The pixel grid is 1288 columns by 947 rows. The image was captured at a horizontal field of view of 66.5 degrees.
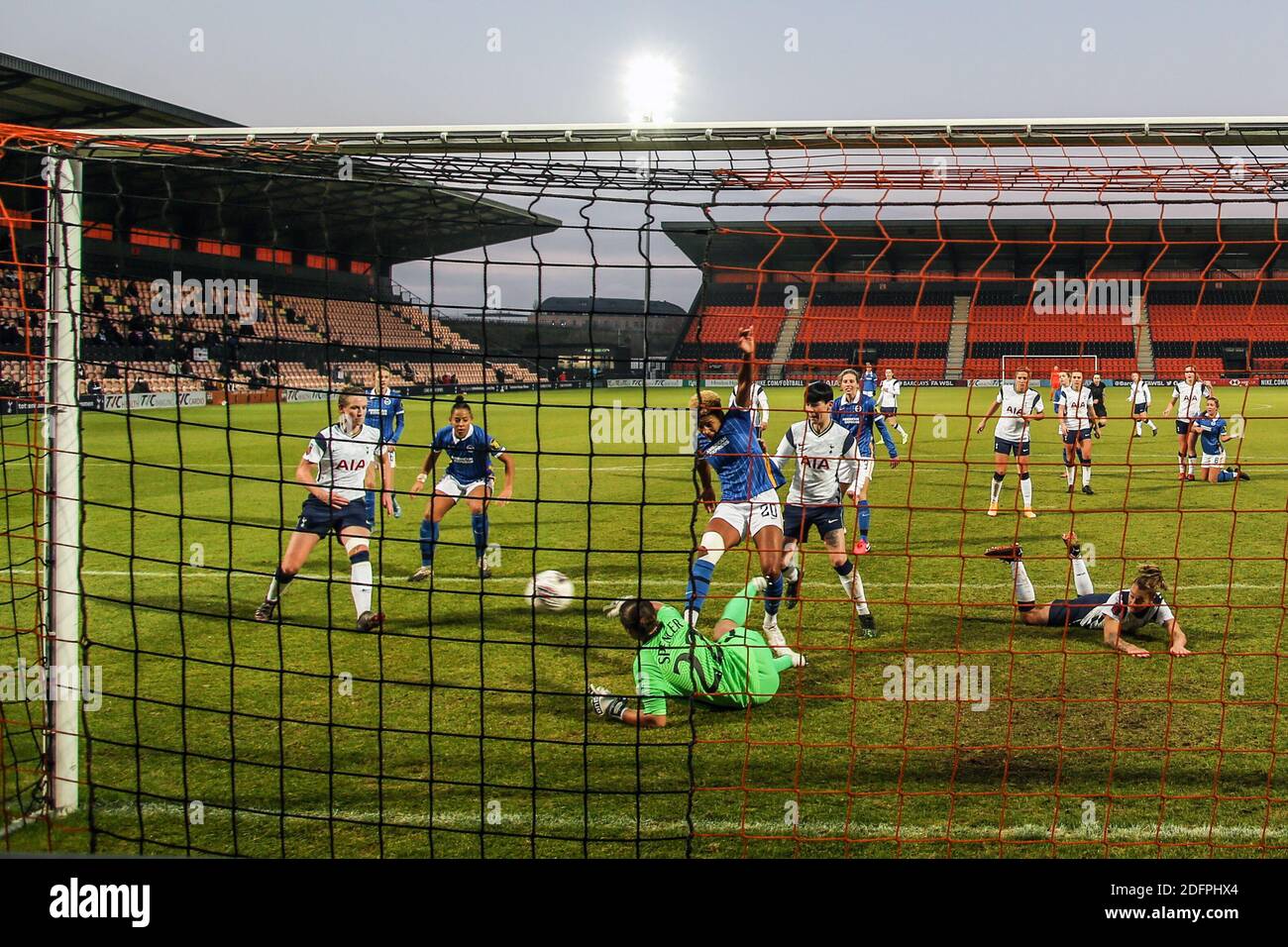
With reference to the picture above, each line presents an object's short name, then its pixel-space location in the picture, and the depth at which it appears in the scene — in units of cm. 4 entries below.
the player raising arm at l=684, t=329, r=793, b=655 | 782
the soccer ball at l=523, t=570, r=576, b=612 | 868
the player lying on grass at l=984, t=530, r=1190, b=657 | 766
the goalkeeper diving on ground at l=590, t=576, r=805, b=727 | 619
